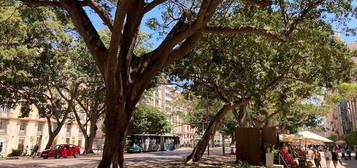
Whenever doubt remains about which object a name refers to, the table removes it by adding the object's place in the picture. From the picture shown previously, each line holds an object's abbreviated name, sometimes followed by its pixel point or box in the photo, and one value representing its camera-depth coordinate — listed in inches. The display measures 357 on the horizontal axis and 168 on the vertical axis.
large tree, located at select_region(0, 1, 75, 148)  829.2
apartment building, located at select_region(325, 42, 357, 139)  2821.9
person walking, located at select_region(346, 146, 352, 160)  1484.7
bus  1658.5
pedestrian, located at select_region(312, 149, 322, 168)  873.9
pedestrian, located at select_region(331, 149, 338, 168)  947.9
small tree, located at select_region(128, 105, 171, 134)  2277.7
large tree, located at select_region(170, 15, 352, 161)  630.1
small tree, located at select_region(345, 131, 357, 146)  2003.7
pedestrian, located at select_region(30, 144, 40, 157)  1268.5
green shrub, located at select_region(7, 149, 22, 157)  1451.8
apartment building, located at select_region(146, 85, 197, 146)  3843.5
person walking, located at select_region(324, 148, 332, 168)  932.9
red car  1168.2
